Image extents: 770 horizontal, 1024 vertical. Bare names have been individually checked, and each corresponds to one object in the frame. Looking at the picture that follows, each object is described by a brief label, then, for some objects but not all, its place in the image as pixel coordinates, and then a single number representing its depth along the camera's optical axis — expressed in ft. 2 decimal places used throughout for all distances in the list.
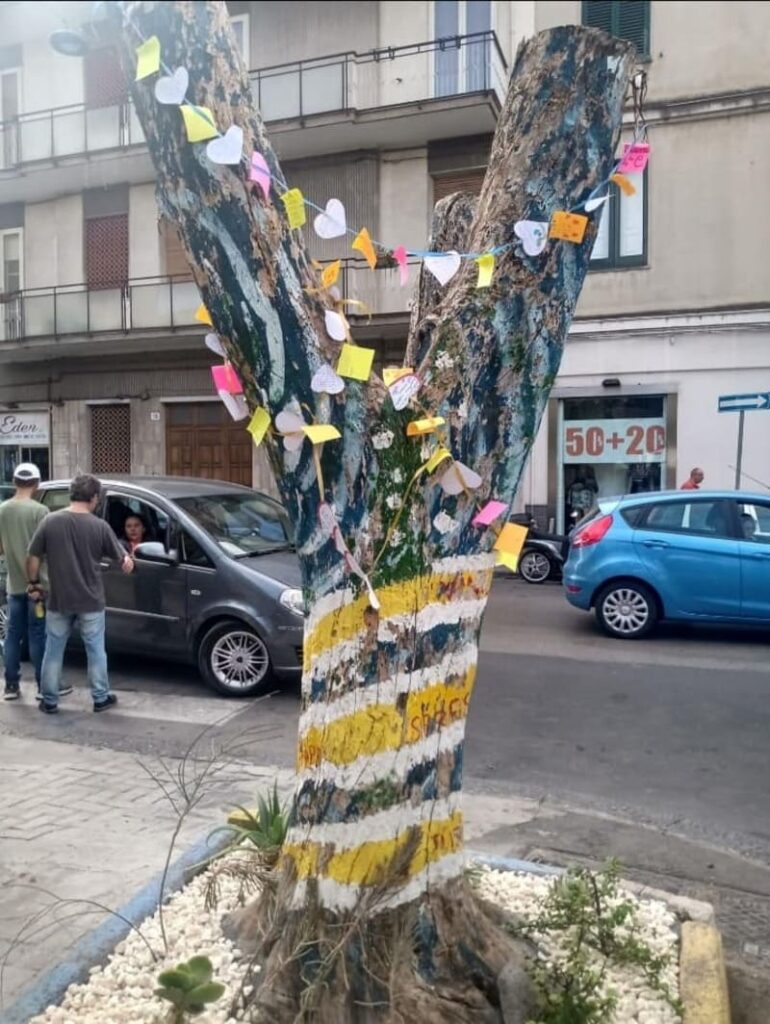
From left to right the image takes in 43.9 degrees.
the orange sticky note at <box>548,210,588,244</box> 8.63
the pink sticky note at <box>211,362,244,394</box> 8.98
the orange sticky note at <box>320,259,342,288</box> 8.76
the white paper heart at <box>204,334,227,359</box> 8.78
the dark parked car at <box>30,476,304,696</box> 23.63
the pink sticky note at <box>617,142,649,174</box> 8.83
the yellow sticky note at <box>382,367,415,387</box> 8.44
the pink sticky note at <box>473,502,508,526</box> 8.66
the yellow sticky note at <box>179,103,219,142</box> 7.62
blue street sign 42.47
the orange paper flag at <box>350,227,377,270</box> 9.02
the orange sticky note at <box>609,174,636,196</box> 9.07
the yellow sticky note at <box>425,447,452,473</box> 8.34
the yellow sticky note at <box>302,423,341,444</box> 8.04
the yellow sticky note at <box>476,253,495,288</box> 8.59
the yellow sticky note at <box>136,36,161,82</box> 7.47
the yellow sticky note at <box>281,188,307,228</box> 8.35
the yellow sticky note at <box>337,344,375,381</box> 8.29
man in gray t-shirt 21.88
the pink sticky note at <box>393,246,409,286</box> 9.59
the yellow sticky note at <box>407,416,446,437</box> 8.29
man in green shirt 23.90
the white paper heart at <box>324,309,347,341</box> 8.41
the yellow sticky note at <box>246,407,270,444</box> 8.43
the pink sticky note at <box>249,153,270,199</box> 8.11
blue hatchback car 30.09
